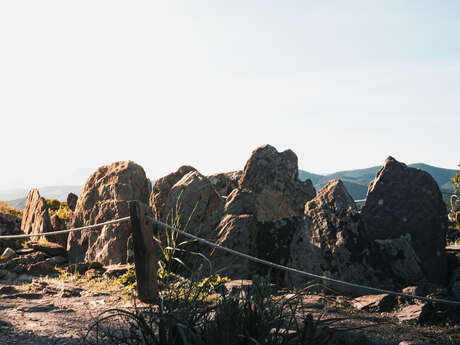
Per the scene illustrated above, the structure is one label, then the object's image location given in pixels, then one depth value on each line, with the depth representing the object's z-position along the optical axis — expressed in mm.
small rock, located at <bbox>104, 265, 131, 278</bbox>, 6773
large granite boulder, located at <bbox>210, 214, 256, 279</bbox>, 6020
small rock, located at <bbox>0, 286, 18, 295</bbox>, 6014
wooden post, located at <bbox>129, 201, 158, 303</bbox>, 5180
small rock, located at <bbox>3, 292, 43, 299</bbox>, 5766
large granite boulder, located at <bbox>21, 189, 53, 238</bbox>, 9617
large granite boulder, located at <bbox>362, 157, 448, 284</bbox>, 6109
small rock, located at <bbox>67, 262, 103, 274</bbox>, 7402
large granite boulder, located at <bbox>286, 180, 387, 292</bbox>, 5410
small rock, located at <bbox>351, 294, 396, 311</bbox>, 4617
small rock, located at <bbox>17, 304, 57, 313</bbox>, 5008
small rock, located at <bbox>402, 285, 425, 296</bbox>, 4641
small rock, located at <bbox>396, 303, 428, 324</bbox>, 4236
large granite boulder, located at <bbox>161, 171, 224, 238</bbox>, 7007
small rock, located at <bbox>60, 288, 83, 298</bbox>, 5883
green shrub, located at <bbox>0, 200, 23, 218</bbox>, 14554
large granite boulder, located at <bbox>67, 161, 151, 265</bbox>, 7754
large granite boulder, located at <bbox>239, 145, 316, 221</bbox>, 9297
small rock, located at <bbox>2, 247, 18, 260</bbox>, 8367
